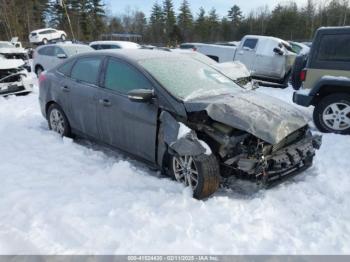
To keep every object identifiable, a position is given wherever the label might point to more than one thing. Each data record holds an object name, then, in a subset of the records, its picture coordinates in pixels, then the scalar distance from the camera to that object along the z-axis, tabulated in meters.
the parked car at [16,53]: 14.45
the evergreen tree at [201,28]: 60.00
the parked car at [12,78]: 9.95
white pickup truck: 13.07
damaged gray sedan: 3.80
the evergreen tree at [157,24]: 63.22
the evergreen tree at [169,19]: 61.38
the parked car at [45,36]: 38.69
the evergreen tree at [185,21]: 61.65
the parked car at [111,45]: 15.28
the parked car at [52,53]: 13.67
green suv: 6.62
